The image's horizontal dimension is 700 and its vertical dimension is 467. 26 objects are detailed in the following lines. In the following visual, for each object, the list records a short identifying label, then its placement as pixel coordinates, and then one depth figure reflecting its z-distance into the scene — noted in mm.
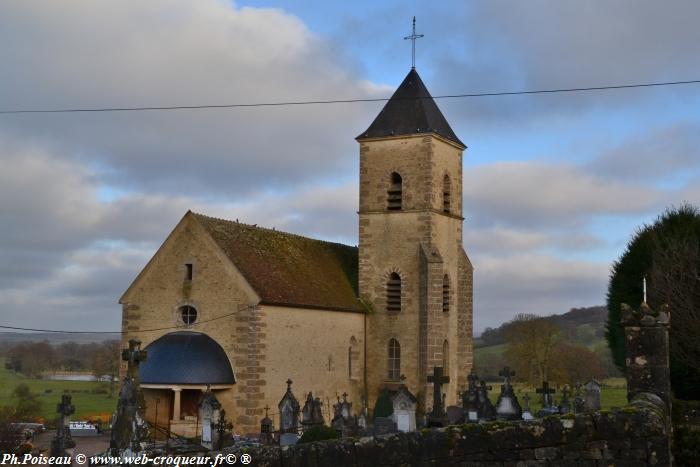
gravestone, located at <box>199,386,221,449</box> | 21830
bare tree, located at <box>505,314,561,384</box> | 55562
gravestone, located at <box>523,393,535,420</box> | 22781
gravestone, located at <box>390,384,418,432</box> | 22578
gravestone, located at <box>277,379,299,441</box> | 22781
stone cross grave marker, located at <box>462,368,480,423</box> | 22703
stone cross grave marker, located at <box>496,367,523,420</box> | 22328
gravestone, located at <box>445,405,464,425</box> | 23833
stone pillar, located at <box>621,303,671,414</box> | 11602
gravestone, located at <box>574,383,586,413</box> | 22925
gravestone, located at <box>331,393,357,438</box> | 21330
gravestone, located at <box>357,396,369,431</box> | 23433
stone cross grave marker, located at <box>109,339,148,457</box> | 11977
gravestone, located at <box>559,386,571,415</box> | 26864
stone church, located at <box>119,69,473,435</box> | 27141
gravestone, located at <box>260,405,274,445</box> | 21172
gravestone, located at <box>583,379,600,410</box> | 20453
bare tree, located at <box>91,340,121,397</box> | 62378
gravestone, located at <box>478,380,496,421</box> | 22983
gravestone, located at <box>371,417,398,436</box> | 21212
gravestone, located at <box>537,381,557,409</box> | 26594
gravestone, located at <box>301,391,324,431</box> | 24000
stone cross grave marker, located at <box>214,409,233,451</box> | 21375
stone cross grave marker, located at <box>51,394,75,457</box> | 20031
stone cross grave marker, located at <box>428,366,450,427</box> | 21719
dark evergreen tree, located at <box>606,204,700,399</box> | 20422
